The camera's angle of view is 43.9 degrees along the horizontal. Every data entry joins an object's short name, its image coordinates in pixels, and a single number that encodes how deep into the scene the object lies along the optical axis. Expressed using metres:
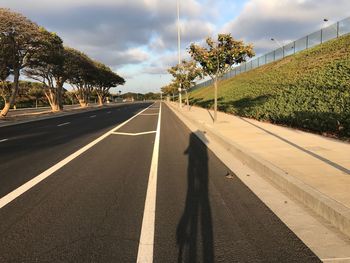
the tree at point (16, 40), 32.25
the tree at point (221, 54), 21.55
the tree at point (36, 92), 87.19
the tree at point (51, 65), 36.38
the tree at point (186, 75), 48.06
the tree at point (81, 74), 55.38
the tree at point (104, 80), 77.64
